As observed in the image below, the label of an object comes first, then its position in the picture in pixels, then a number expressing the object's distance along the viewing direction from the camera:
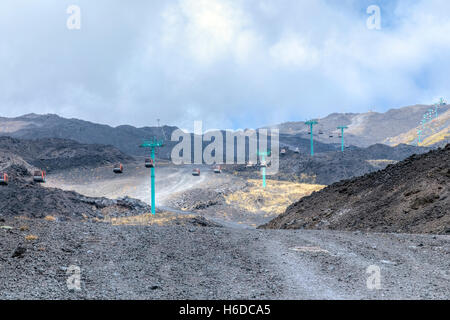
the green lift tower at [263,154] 70.94
